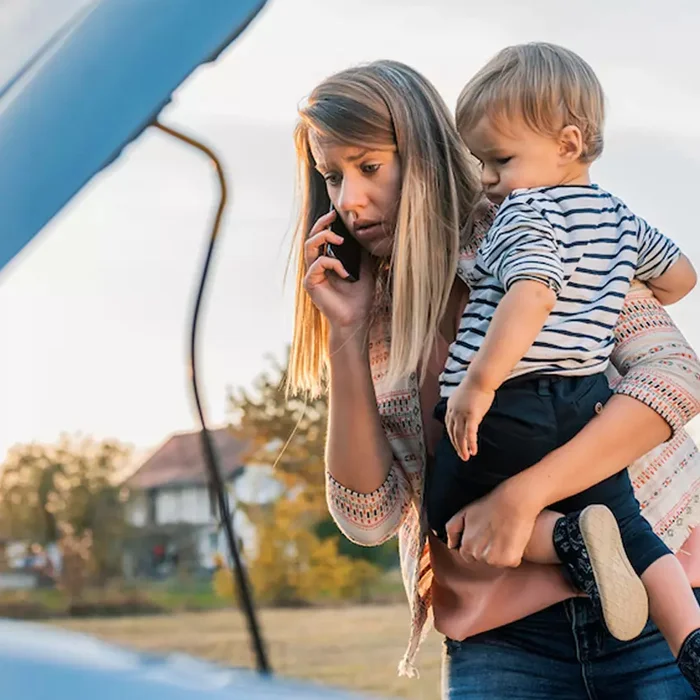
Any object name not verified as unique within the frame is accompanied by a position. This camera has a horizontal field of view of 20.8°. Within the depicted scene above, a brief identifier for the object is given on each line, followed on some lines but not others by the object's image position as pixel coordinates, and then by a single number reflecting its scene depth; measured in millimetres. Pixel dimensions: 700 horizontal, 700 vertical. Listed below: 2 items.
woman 2138
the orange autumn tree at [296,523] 9405
